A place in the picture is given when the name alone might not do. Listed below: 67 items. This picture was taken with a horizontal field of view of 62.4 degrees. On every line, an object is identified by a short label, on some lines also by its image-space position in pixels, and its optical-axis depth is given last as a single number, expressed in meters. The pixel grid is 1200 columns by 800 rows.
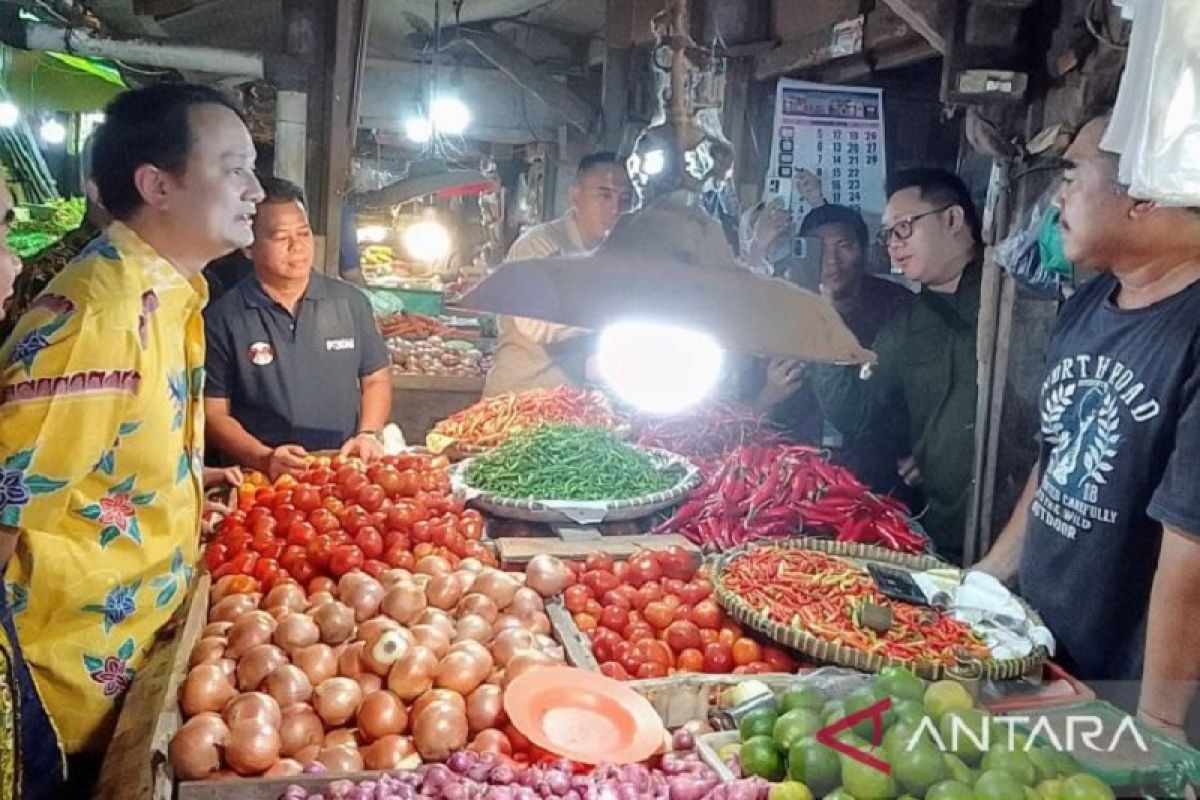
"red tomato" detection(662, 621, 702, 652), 2.86
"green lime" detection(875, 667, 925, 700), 2.12
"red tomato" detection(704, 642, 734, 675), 2.78
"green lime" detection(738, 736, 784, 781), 2.01
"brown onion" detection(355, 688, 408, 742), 2.29
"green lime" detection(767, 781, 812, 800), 1.86
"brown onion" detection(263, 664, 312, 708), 2.35
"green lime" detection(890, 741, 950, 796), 1.82
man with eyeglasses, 4.37
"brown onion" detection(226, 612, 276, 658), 2.52
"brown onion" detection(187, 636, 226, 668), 2.48
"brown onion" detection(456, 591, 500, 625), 2.84
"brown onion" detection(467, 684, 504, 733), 2.30
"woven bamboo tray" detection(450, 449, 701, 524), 3.69
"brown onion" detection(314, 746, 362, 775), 2.17
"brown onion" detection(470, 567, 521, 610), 2.96
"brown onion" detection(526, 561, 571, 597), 3.10
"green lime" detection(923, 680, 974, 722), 2.04
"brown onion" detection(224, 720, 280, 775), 2.09
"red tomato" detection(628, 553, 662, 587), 3.21
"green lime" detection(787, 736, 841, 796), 1.90
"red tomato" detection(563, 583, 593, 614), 3.04
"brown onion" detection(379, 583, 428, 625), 2.79
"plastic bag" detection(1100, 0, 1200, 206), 1.81
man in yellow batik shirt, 2.28
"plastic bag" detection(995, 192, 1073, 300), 3.67
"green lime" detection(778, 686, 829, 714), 2.12
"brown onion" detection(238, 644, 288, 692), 2.40
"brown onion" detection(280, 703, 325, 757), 2.22
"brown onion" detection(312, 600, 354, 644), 2.64
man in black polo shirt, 4.41
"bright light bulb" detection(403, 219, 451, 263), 16.03
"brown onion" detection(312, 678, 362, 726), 2.33
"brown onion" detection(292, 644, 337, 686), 2.46
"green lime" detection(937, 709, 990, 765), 1.91
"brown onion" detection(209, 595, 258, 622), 2.80
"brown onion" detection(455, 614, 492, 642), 2.69
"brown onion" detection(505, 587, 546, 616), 2.92
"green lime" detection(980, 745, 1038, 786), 1.82
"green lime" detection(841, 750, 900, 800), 1.82
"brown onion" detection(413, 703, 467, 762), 2.22
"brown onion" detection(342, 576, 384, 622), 2.81
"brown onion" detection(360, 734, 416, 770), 2.20
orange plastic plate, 2.19
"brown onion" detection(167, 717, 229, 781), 2.06
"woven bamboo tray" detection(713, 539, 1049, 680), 2.47
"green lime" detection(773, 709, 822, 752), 2.00
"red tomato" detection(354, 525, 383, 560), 3.27
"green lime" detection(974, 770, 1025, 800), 1.74
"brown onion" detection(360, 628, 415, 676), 2.45
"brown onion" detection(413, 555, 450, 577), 3.10
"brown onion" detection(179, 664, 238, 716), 2.26
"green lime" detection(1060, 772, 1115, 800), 1.78
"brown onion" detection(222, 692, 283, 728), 2.18
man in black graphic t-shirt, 2.41
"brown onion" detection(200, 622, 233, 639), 2.68
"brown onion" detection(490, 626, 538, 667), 2.58
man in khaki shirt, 5.54
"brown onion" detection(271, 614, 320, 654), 2.56
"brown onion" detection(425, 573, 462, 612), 2.91
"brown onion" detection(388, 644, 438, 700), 2.39
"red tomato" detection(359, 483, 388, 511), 3.54
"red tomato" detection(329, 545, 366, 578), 3.16
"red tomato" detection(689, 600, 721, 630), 2.94
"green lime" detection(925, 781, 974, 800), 1.74
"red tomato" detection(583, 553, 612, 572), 3.24
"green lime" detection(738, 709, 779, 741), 2.13
